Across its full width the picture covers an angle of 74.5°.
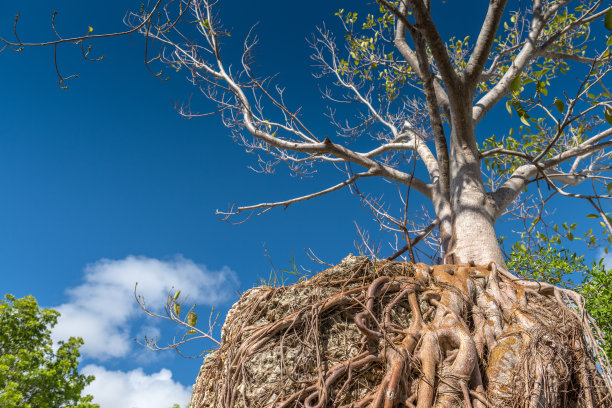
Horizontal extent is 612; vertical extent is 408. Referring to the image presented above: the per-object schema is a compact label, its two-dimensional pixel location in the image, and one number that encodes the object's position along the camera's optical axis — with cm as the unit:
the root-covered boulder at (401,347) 237
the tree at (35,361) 1296
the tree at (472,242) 242
